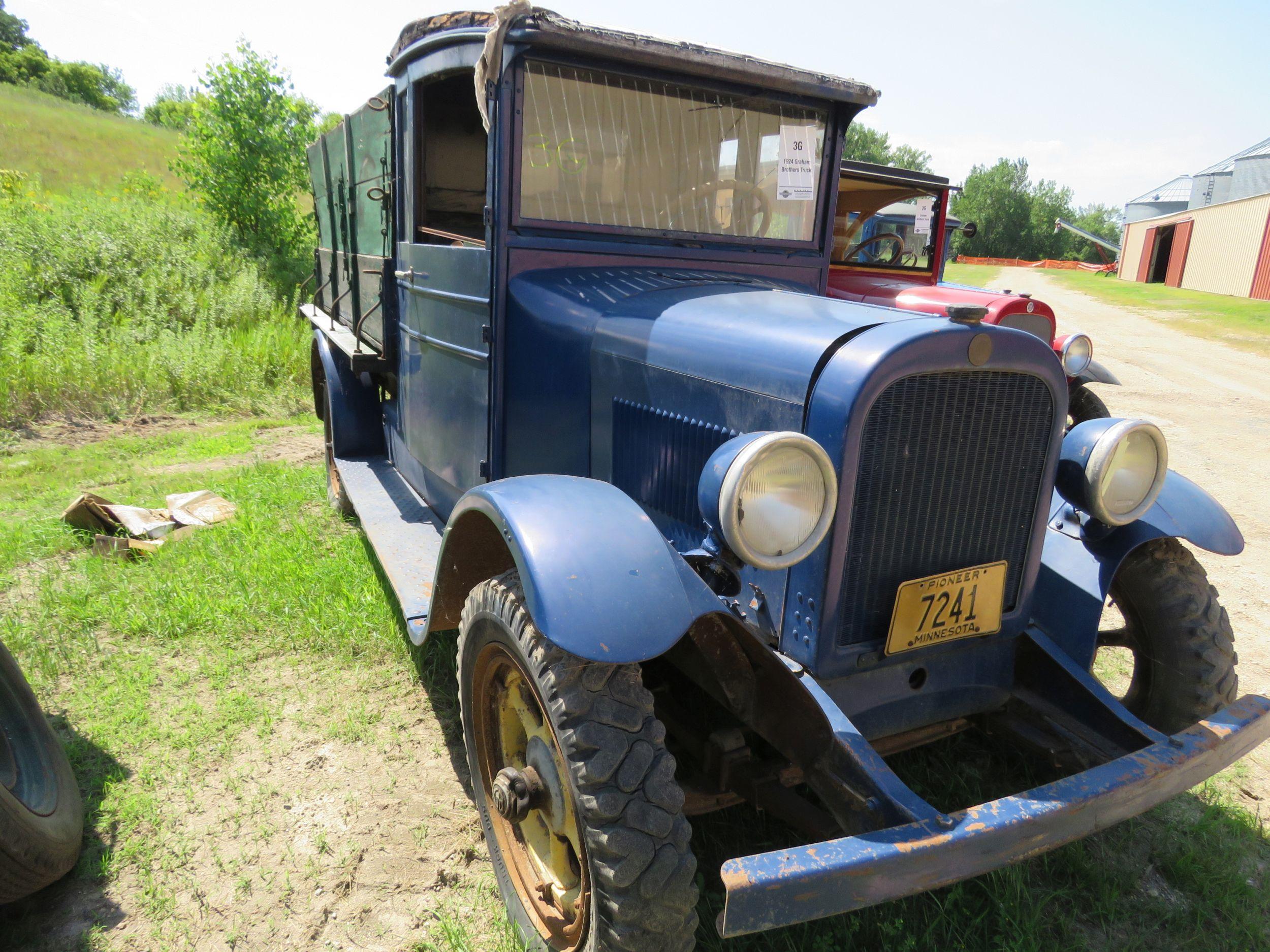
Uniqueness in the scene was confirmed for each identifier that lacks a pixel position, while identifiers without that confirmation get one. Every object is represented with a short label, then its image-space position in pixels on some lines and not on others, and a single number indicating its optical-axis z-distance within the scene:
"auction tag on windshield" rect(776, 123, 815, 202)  3.01
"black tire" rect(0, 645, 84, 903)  2.00
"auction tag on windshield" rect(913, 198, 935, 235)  6.84
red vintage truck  6.11
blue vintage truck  1.68
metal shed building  24.34
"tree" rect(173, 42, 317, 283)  11.04
